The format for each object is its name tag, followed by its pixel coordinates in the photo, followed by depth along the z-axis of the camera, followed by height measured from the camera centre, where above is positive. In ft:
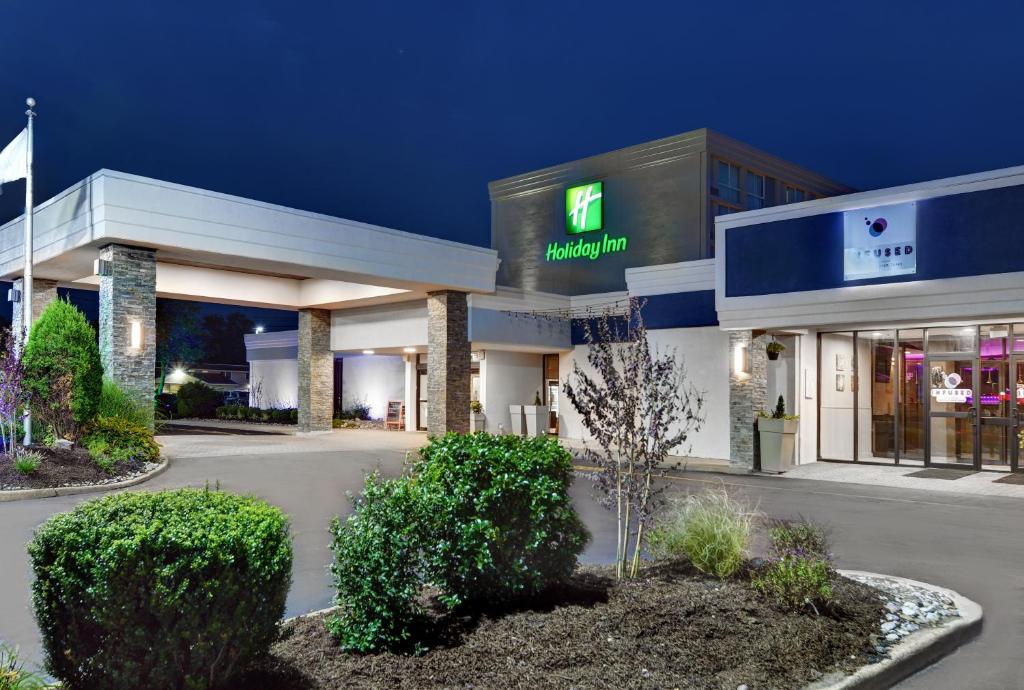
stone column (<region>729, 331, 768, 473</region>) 58.29 -1.95
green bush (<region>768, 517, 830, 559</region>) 19.83 -4.37
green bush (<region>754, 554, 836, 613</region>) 17.52 -4.83
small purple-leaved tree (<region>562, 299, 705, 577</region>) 20.66 -1.47
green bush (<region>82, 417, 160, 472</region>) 47.93 -4.78
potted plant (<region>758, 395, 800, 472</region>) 56.54 -5.01
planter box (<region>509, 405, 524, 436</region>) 85.56 -5.42
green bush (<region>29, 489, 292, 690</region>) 11.44 -3.42
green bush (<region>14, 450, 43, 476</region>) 41.34 -5.18
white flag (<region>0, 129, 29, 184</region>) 56.03 +14.98
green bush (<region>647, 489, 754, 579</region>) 20.10 -4.42
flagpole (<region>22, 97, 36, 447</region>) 53.93 +9.24
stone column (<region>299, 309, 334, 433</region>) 91.20 -0.45
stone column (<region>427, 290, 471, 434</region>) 75.77 +0.60
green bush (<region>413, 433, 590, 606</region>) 16.74 -3.31
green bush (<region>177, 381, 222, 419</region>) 130.31 -5.93
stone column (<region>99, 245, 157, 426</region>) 56.49 +3.66
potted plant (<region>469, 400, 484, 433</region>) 84.99 -5.30
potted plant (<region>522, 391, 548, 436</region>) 84.48 -5.23
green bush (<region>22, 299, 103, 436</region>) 48.65 +0.30
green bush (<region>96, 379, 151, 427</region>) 53.72 -2.74
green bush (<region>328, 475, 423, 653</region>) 14.94 -4.02
